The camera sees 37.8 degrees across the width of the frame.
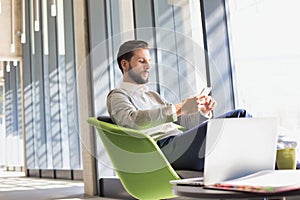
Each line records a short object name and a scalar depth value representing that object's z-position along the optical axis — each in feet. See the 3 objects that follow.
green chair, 4.98
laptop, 2.97
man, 4.97
